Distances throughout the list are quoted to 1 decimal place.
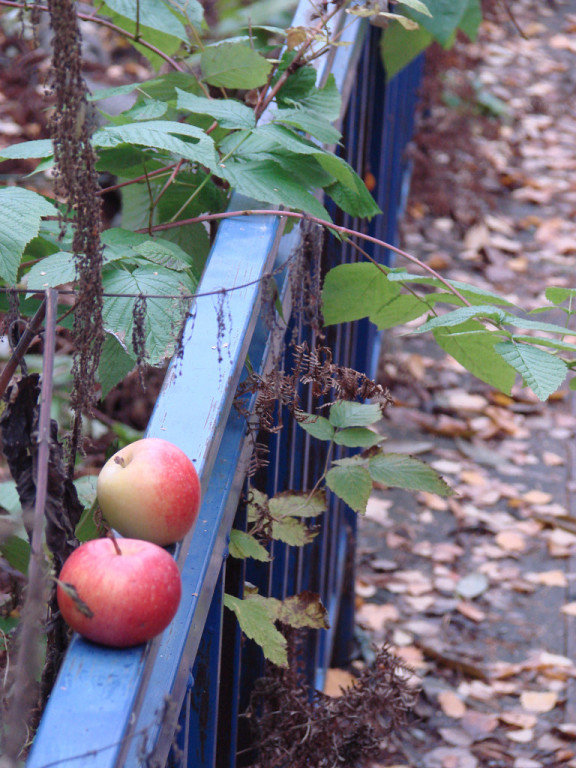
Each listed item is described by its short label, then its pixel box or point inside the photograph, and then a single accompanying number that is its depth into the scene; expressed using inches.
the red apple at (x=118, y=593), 60.2
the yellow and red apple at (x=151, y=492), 68.7
